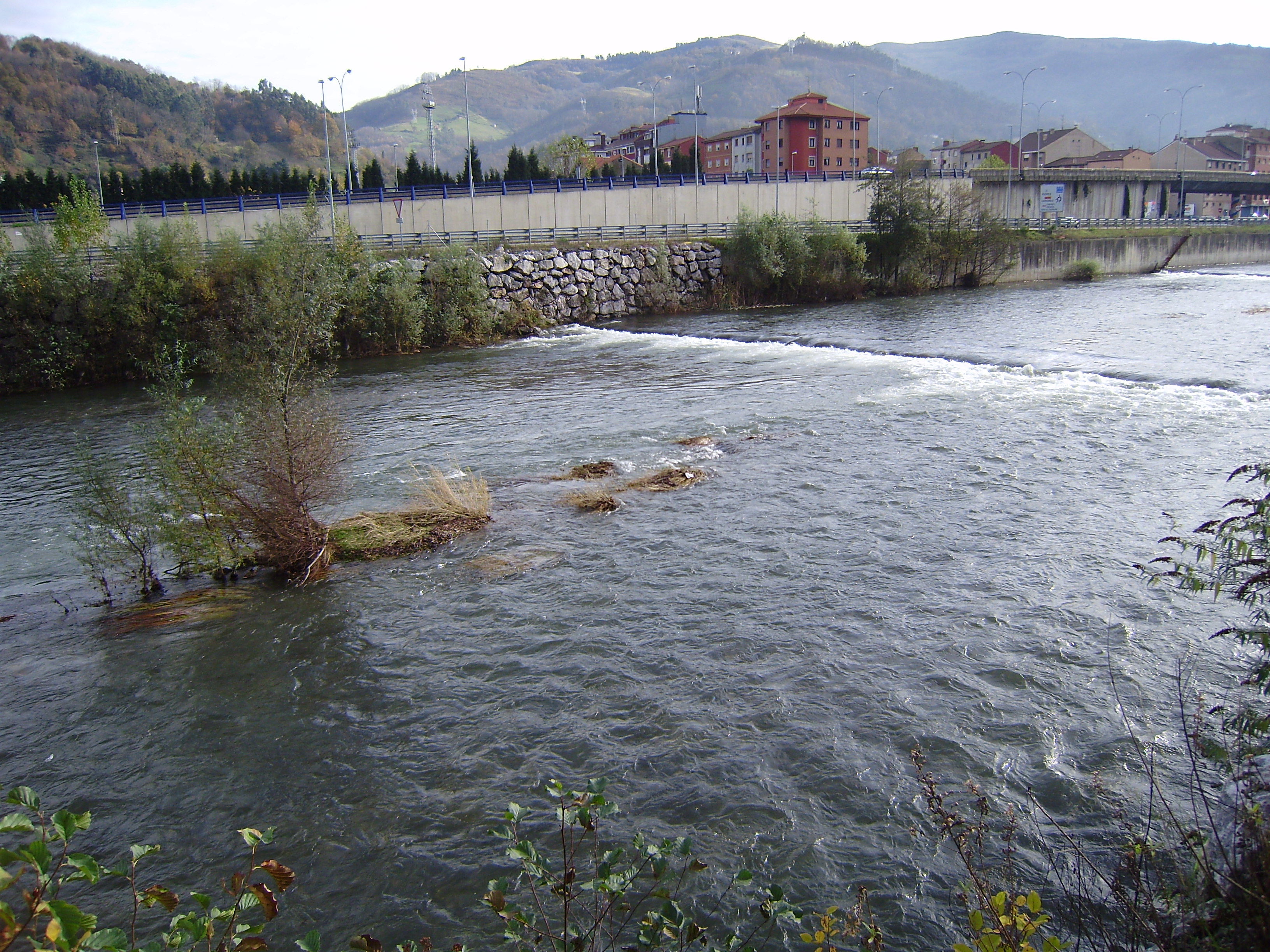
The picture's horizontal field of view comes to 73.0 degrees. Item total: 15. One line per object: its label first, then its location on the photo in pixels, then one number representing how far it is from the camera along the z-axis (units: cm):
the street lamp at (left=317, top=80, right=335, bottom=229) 3626
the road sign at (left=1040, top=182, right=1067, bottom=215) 6644
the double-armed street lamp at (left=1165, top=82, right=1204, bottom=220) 7619
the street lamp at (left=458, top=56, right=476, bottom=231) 4706
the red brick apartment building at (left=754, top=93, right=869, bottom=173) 10844
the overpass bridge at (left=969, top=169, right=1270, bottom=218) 6366
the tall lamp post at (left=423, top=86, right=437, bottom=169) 5806
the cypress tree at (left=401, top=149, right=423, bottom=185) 5884
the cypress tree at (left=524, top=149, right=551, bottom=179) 6316
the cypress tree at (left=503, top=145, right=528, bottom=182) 6323
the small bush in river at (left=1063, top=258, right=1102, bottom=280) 5281
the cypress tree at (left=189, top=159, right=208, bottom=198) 5744
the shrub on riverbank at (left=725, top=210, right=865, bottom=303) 4356
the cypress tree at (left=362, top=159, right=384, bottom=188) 5778
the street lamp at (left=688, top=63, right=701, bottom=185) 5545
